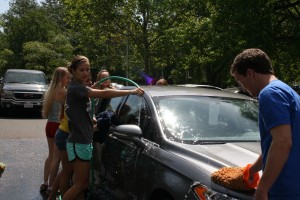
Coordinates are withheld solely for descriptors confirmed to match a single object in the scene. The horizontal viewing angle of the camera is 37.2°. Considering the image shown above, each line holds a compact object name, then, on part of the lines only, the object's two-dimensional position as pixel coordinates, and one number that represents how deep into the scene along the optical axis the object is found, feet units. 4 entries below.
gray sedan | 10.65
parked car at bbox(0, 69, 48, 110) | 53.98
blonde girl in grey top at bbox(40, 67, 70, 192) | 18.81
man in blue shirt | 7.79
